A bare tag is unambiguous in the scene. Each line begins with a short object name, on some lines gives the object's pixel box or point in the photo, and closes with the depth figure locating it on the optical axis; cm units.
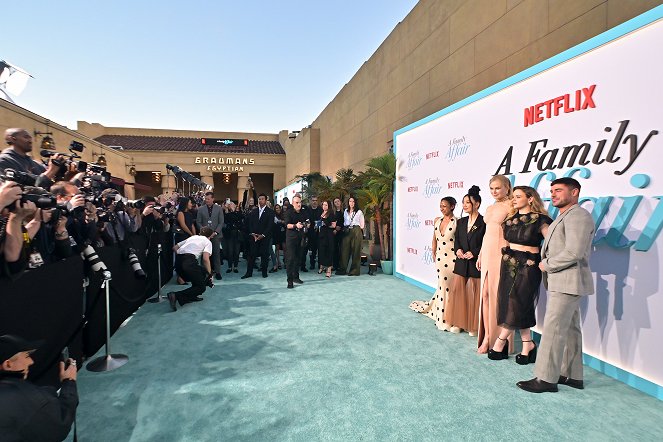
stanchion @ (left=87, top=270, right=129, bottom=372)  313
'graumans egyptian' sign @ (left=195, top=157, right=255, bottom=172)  2798
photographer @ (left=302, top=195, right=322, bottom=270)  858
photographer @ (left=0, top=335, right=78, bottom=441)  139
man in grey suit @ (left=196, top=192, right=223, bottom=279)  738
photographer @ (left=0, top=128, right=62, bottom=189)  306
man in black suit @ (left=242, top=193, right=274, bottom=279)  749
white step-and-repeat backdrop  272
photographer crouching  523
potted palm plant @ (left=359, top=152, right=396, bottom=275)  770
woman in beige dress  349
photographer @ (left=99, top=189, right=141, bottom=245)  379
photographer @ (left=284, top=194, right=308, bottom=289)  664
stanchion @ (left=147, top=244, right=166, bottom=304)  557
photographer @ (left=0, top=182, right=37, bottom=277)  191
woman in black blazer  399
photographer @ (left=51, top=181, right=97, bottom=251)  275
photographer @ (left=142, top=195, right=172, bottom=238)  515
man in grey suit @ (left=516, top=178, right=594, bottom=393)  261
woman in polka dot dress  431
